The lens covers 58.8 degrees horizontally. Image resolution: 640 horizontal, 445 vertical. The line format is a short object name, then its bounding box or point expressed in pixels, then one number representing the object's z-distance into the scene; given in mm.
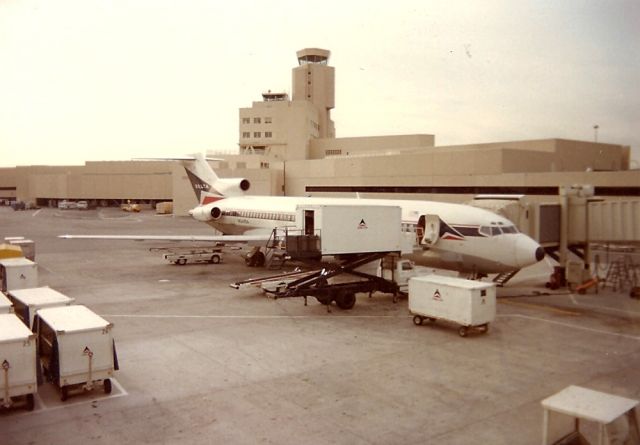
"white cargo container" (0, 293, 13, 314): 13375
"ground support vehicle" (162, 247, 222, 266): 31828
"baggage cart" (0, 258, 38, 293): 20344
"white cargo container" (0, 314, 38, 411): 10570
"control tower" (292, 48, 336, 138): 94000
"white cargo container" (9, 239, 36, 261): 30375
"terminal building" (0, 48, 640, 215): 41406
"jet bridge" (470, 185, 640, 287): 24016
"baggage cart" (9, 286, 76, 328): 13828
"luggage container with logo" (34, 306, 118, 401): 11297
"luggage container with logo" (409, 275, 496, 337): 16281
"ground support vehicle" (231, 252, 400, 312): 19578
